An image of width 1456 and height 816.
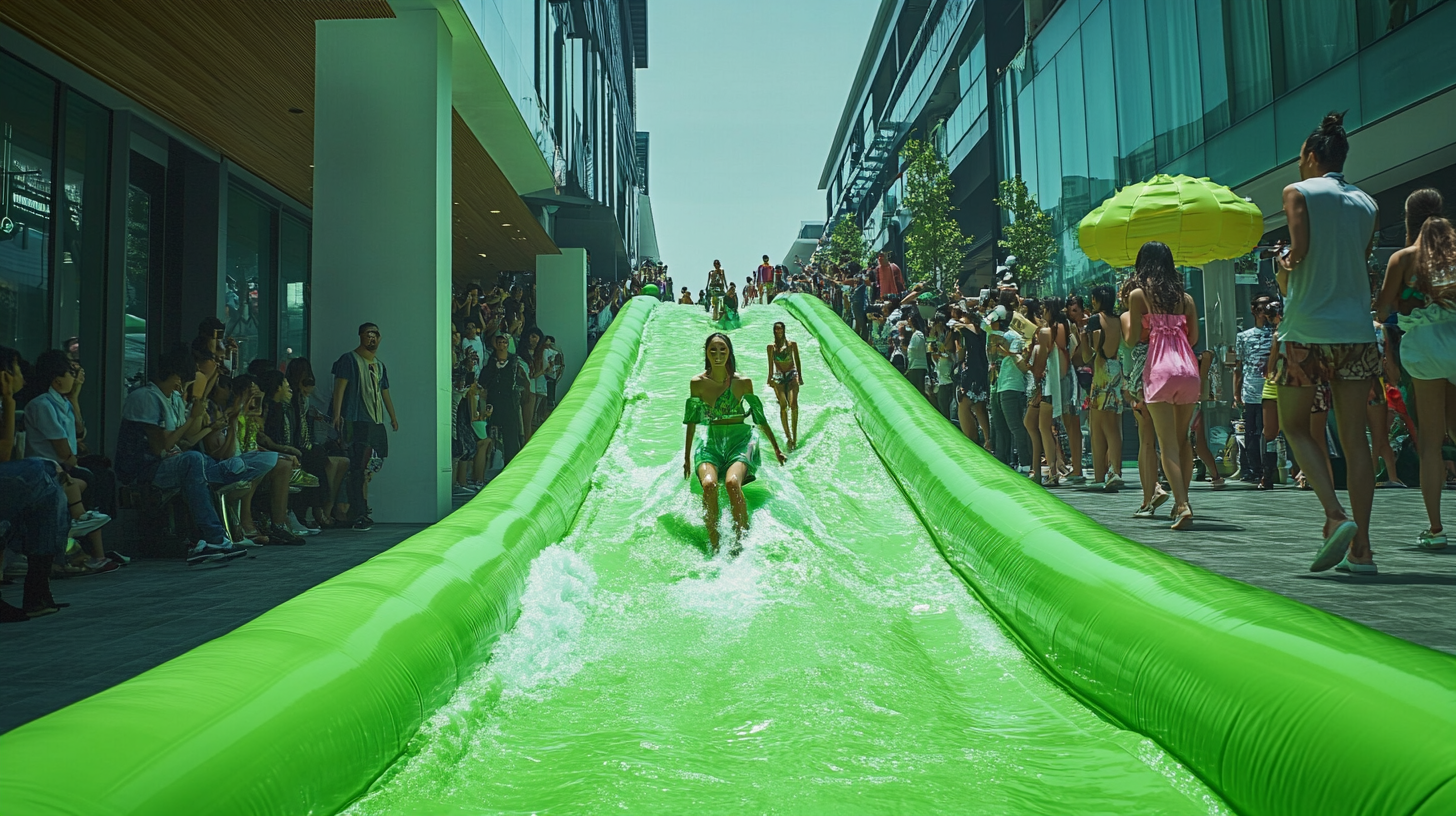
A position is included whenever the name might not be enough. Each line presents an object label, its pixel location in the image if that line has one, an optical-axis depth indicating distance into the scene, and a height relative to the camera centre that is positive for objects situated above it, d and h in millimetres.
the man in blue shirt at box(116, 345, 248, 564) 6902 +114
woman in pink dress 6191 +576
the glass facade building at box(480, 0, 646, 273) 12531 +8625
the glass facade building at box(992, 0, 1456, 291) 11688 +5821
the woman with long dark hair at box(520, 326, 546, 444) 13750 +1389
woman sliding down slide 6496 +264
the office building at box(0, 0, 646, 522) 8469 +3072
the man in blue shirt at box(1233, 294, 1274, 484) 8992 +684
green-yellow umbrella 7801 +1853
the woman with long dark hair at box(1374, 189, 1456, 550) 5020 +596
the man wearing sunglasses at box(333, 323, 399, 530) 8383 +474
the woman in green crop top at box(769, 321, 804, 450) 9656 +801
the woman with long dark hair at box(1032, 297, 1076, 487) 9016 +730
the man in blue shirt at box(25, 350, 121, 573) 6082 +262
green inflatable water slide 2145 -646
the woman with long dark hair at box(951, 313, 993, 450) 10797 +845
